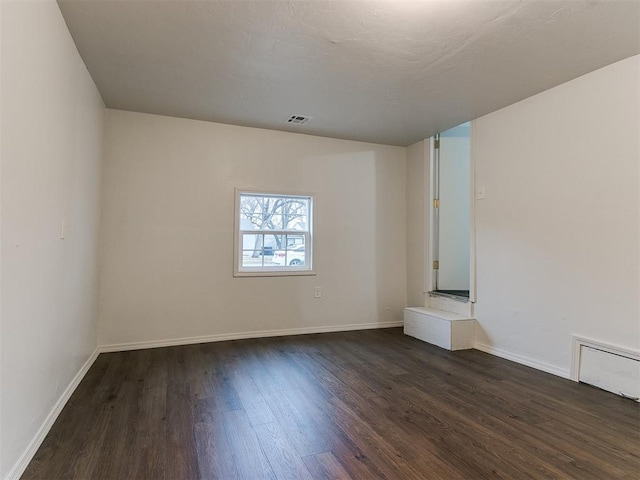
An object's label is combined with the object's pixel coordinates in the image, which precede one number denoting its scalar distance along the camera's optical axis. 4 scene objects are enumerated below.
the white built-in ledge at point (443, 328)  3.70
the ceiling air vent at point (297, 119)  3.81
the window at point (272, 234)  4.14
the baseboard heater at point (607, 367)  2.50
